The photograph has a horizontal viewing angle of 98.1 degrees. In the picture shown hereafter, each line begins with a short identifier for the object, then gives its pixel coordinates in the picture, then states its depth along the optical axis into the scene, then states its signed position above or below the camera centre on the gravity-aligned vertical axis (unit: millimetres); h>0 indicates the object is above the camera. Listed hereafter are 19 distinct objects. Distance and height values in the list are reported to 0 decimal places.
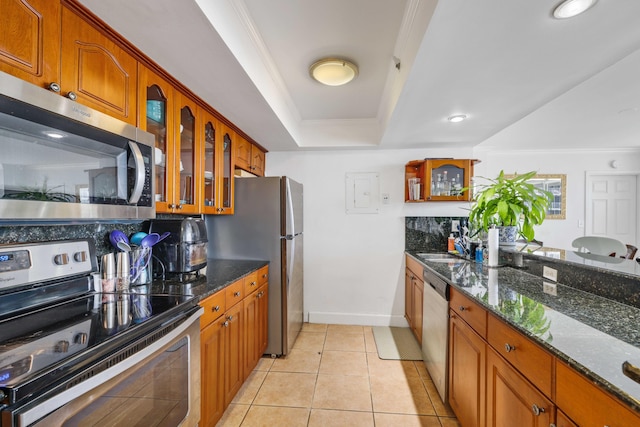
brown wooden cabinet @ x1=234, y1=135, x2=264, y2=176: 2651 +579
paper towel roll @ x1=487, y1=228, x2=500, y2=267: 2132 -268
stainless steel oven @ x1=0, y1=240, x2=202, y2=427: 679 -399
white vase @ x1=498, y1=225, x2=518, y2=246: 2250 -172
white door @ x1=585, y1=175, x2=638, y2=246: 4391 +154
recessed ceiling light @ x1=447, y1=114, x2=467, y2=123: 2253 +794
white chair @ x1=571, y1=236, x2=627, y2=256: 2797 -335
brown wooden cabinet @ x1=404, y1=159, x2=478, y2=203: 3098 +372
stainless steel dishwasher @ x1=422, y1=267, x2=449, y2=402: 1838 -847
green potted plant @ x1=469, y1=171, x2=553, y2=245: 2039 +45
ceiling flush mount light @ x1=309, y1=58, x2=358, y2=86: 1938 +1017
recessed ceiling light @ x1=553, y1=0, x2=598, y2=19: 1057 +807
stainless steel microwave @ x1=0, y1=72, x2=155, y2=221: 831 +185
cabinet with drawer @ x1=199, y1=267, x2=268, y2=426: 1482 -829
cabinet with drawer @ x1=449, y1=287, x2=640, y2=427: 741 -607
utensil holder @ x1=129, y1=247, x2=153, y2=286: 1505 -303
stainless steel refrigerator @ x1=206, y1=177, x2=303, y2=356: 2465 -206
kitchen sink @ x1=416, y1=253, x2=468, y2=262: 2619 -441
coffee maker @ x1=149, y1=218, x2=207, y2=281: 1716 -223
